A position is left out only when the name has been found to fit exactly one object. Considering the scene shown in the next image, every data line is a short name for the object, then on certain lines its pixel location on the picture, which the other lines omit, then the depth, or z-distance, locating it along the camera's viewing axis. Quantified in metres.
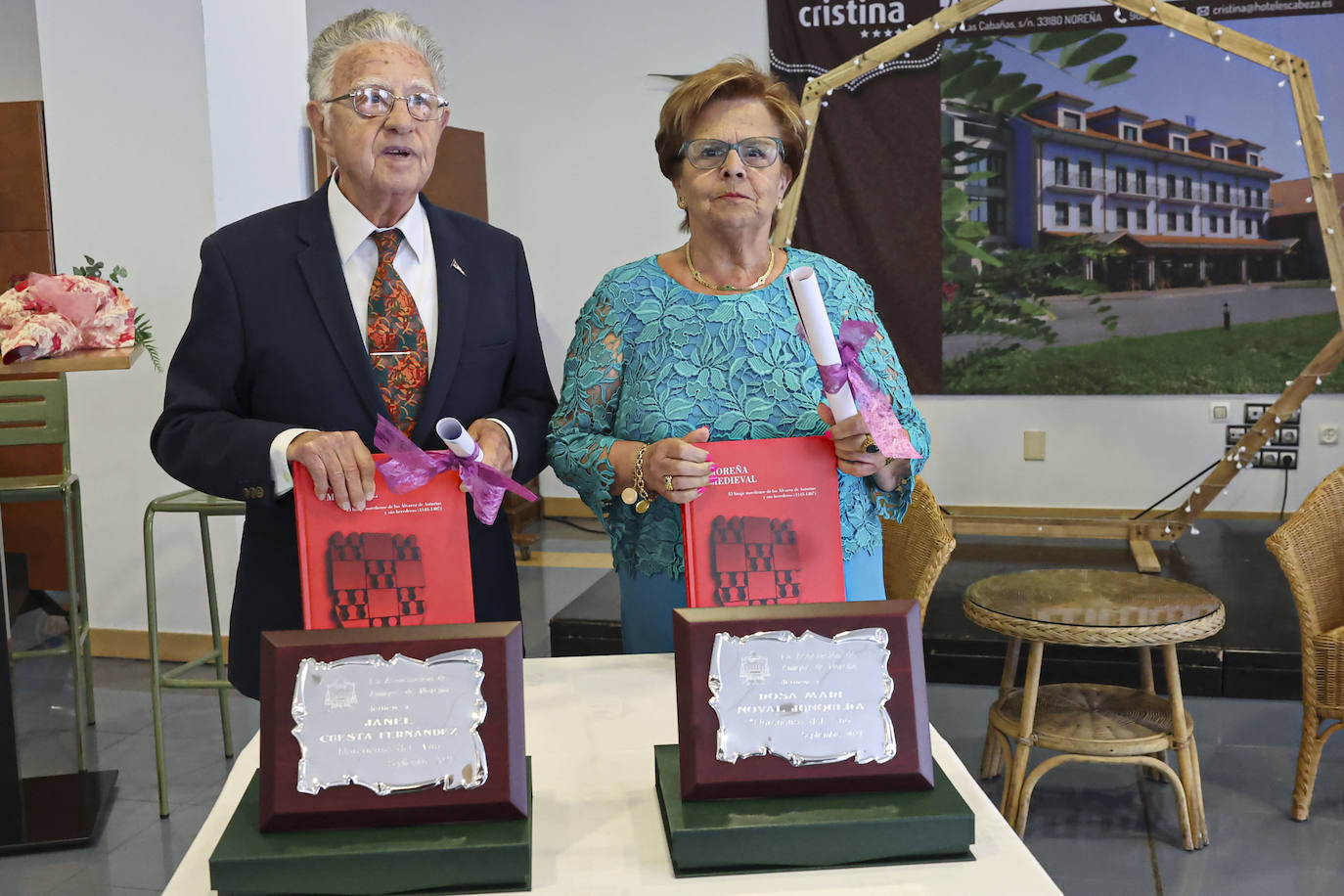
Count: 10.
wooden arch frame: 4.11
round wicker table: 2.79
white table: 1.06
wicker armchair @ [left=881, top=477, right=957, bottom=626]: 2.96
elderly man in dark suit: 1.52
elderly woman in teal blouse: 1.63
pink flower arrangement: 2.65
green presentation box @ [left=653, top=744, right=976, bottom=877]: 1.07
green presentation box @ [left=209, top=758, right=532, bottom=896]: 1.03
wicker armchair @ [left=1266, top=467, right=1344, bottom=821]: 2.99
